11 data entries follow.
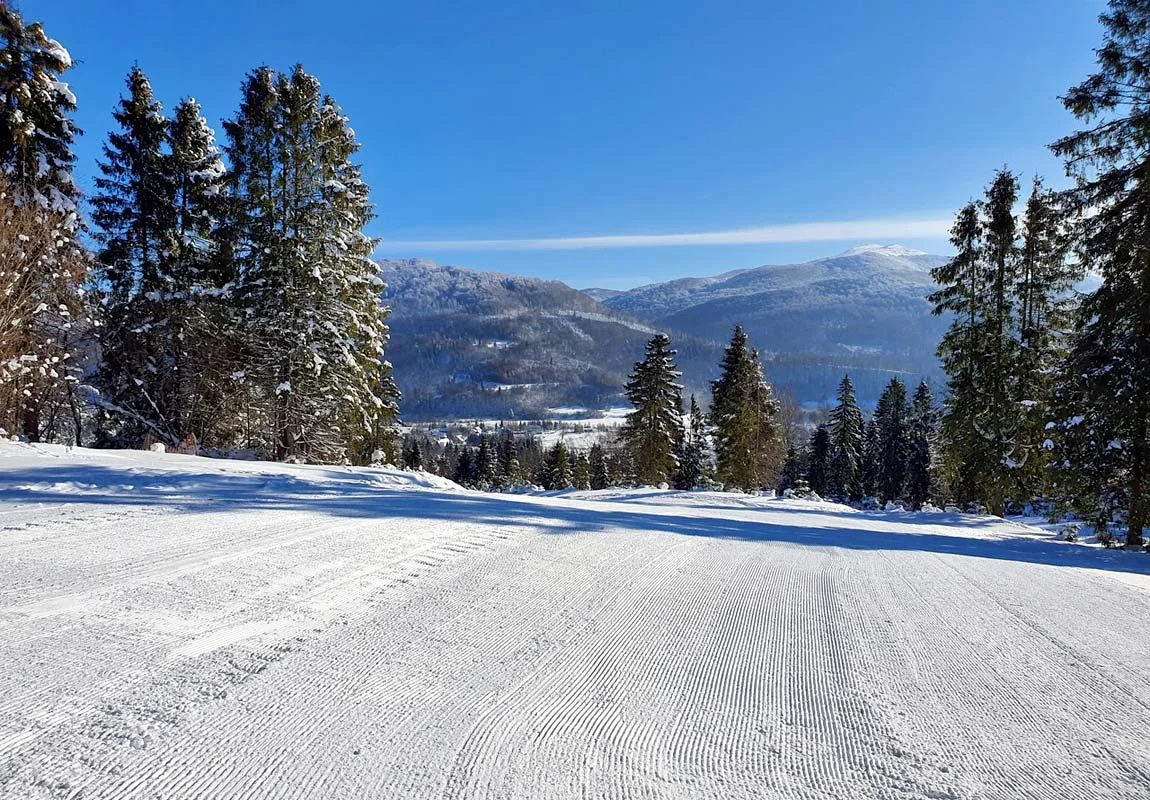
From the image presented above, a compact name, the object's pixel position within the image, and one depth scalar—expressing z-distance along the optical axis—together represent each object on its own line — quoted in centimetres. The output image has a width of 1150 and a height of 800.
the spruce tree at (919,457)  4669
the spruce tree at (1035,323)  1825
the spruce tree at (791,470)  5500
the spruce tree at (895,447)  4791
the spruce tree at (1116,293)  1060
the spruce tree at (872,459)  5275
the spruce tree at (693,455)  4275
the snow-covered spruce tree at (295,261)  1634
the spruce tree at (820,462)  5144
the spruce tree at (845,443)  4616
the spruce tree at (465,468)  6248
